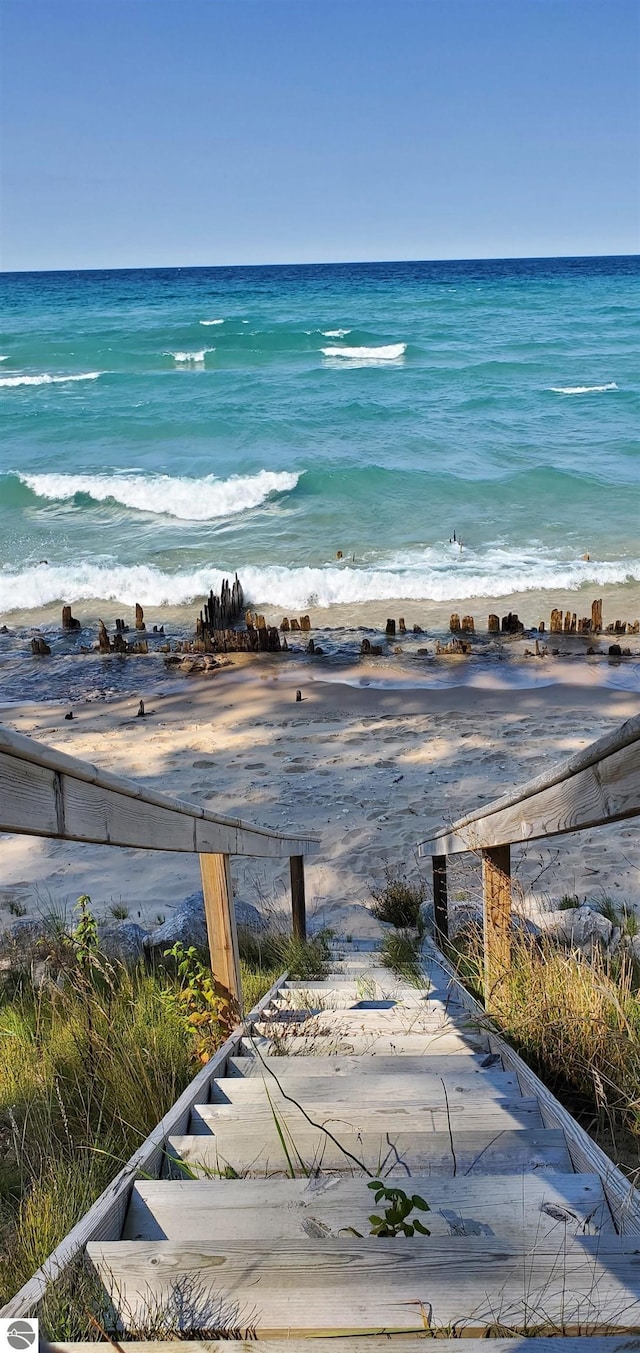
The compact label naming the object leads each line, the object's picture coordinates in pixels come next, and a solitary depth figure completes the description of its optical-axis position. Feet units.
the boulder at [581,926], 14.91
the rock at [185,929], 15.64
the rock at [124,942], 15.14
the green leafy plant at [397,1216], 5.35
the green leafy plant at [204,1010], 9.61
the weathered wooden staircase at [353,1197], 4.89
